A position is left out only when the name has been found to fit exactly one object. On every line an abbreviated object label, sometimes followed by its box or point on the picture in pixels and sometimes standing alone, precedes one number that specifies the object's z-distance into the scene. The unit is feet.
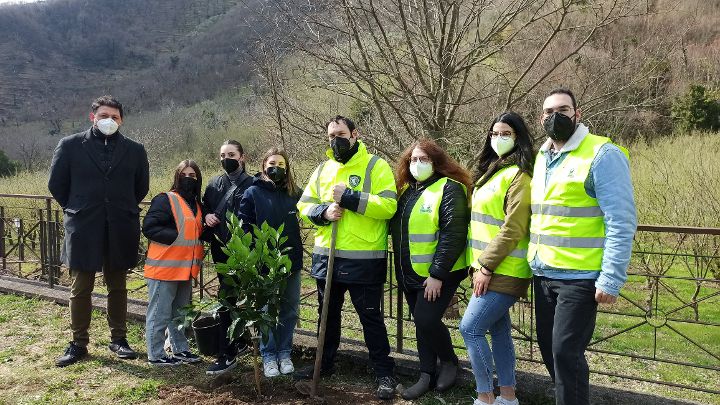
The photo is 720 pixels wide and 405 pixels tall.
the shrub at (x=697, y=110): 55.52
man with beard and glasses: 7.92
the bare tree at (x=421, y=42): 18.53
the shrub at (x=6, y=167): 76.95
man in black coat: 13.19
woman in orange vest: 13.12
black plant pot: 12.84
